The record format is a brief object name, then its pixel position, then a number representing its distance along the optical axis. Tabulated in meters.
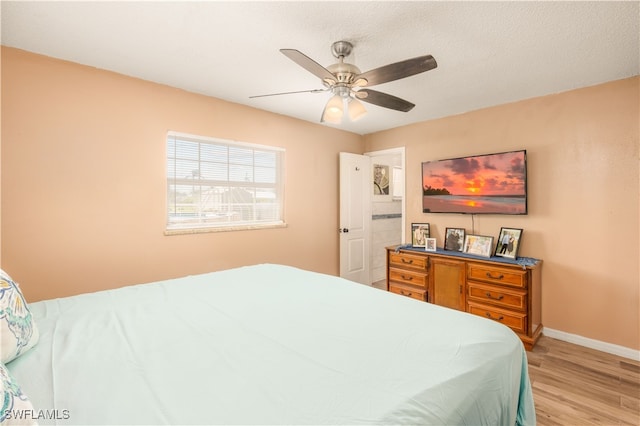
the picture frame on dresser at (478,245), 3.23
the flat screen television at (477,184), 3.16
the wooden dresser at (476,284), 2.78
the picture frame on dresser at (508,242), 3.09
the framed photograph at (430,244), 3.58
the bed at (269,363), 0.84
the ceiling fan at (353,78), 1.67
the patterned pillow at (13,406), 0.65
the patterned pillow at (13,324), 1.02
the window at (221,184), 2.99
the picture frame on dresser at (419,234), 3.83
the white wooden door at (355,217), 4.32
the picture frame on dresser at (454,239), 3.55
